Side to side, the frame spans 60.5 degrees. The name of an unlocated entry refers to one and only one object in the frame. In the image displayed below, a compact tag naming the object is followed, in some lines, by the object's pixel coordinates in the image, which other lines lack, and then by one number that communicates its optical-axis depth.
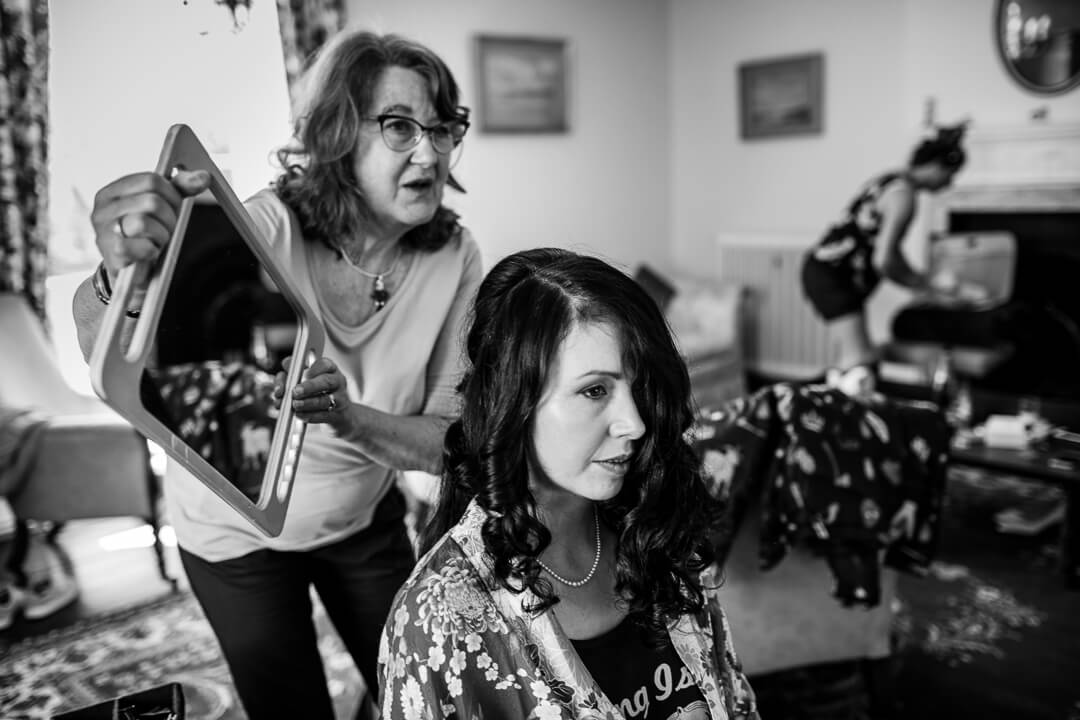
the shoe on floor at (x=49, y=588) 2.96
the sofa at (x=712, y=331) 4.96
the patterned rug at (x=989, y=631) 2.28
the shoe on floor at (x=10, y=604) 2.89
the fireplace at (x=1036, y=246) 4.48
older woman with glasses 1.25
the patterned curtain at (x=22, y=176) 3.71
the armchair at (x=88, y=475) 2.96
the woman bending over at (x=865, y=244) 3.75
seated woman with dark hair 1.02
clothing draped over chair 1.88
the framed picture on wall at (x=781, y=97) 5.30
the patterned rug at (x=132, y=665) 2.37
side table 2.79
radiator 5.43
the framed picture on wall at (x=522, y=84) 5.11
